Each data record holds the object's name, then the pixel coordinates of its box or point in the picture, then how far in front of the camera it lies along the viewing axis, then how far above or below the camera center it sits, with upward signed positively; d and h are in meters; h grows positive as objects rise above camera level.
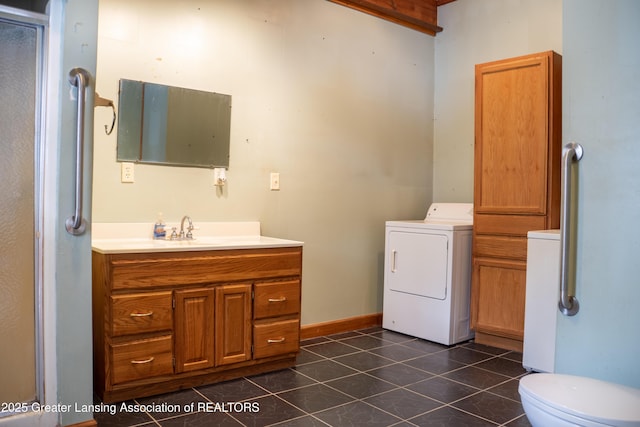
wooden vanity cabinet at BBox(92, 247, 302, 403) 2.44 -0.61
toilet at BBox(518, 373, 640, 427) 1.35 -0.55
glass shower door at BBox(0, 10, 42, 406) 1.93 -0.03
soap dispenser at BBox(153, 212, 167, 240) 2.96 -0.16
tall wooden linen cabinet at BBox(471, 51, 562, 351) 3.38 +0.22
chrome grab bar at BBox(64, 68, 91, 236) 1.96 +0.23
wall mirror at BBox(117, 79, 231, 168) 2.91 +0.48
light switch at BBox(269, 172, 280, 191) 3.56 +0.17
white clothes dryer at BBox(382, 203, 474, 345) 3.63 -0.54
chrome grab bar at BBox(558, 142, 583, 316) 1.57 -0.08
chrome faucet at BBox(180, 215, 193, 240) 3.02 -0.16
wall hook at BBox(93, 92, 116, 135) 2.08 +0.42
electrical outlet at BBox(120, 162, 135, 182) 2.89 +0.18
